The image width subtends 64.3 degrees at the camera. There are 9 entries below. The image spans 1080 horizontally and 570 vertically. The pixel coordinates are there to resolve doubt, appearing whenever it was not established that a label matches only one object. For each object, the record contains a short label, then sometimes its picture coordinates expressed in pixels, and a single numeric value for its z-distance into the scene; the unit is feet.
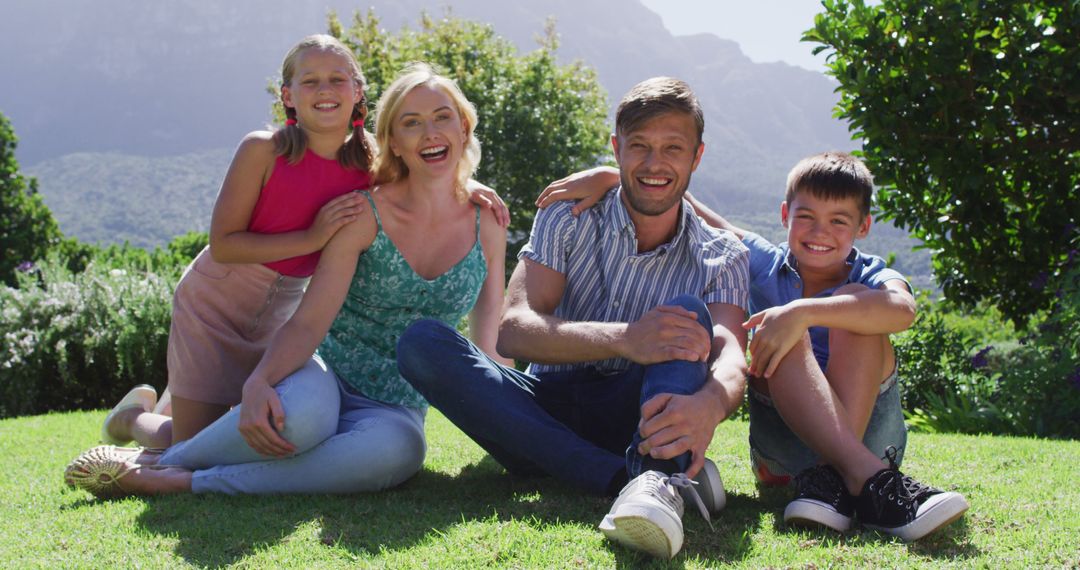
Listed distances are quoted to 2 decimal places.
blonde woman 10.22
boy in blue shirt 8.43
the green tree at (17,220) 43.06
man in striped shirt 8.93
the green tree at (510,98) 60.08
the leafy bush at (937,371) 20.65
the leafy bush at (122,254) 41.98
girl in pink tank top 11.76
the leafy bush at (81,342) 24.17
